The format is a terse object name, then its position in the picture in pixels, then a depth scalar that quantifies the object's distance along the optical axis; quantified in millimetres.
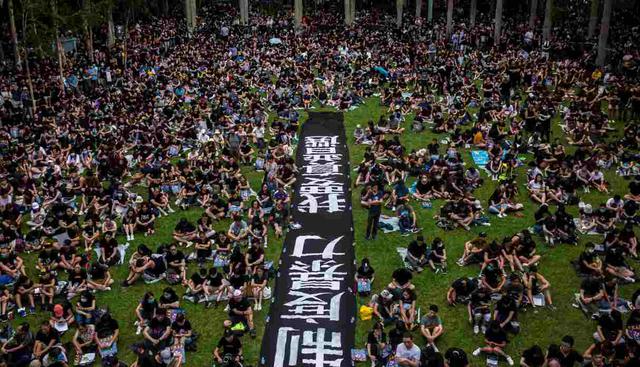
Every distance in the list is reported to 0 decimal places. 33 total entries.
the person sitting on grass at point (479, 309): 11734
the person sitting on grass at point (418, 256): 14195
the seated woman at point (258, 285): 12758
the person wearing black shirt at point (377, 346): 10781
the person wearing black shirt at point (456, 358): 10016
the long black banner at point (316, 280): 11328
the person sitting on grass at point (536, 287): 12508
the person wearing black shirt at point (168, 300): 12367
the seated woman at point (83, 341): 11258
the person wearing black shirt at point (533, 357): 9961
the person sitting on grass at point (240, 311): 11961
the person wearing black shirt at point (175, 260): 14078
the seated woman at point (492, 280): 12508
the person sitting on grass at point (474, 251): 14117
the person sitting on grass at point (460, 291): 12641
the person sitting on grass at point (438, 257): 14117
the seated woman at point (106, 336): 11312
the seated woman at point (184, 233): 15742
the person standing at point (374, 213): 15523
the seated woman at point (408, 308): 11883
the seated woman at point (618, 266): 13102
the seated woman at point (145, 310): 12016
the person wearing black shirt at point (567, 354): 9883
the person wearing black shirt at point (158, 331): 11273
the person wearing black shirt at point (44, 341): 11047
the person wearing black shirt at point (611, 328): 10742
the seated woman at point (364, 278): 13078
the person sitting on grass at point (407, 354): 10500
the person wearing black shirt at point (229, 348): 10703
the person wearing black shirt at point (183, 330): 11453
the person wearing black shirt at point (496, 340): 10888
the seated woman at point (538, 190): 17625
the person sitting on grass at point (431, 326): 11336
